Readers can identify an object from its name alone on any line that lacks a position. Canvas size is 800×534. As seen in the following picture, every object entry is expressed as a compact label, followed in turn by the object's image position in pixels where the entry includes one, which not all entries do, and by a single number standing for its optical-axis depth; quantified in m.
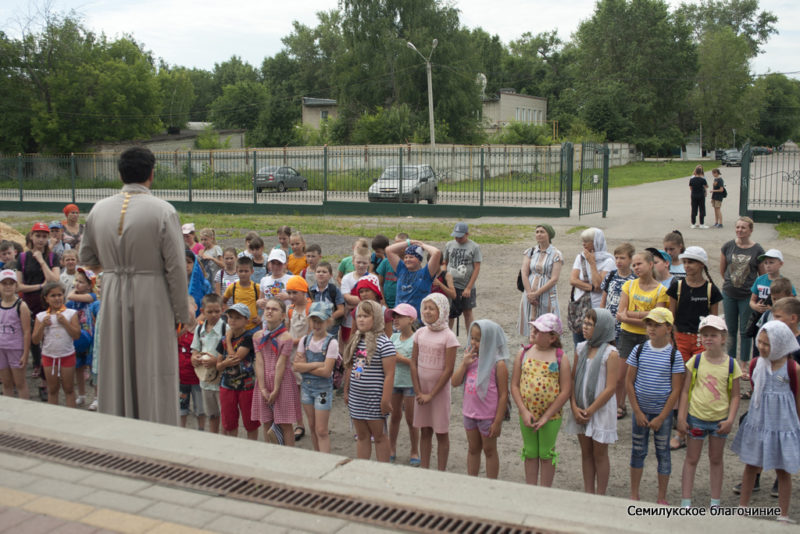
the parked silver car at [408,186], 25.55
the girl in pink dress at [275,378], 6.43
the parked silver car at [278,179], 28.48
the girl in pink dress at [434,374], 6.10
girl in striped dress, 5.97
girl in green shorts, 5.43
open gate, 22.41
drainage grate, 3.68
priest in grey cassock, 4.74
